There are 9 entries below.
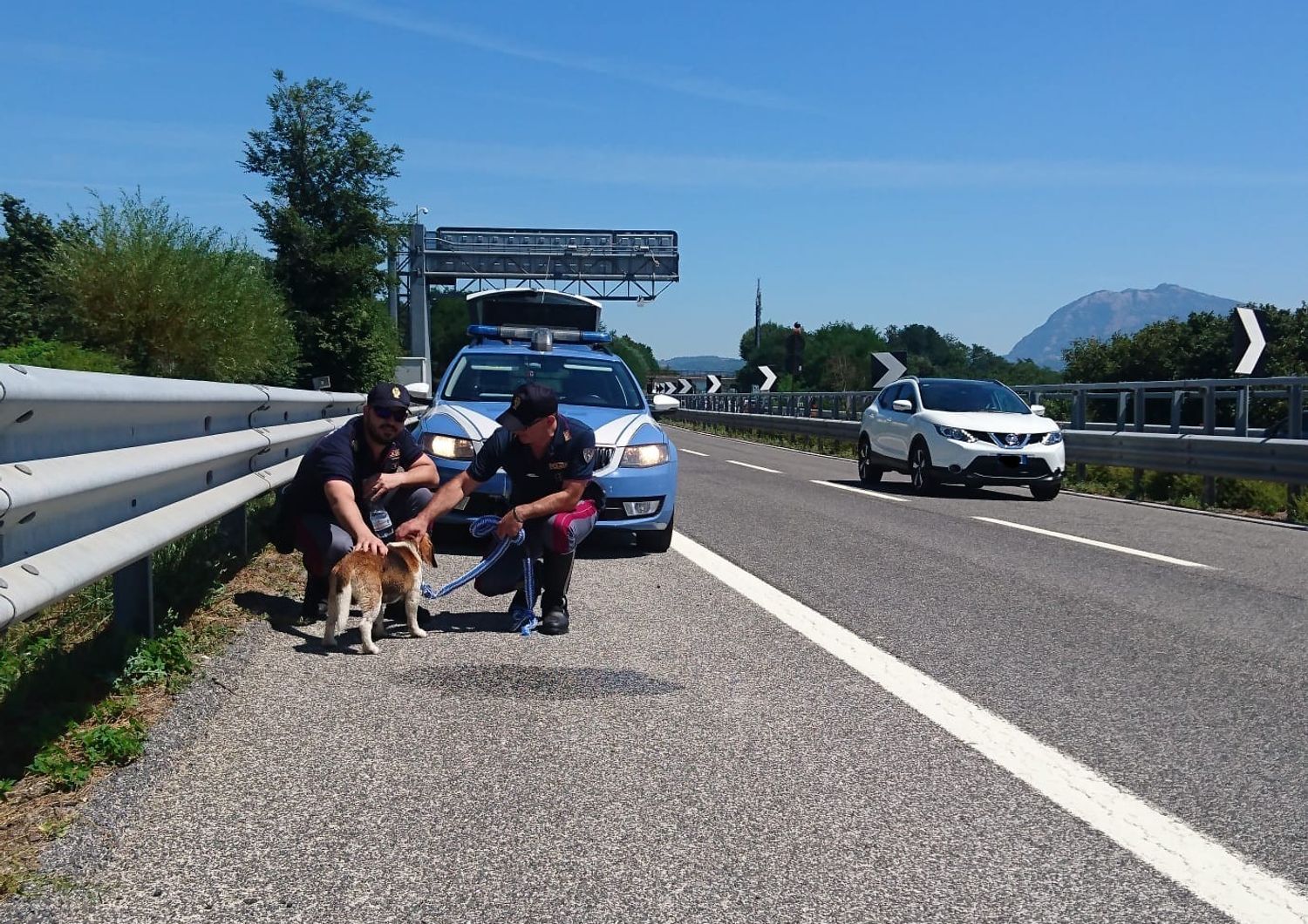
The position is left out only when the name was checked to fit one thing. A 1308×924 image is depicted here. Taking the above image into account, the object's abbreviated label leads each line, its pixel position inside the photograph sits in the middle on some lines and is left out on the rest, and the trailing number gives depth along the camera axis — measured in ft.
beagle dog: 19.04
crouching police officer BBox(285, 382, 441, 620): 20.59
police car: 30.07
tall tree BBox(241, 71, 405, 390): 190.19
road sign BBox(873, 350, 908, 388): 95.76
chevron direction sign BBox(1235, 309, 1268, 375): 56.85
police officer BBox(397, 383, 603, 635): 21.33
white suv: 53.16
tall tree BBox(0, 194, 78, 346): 88.99
